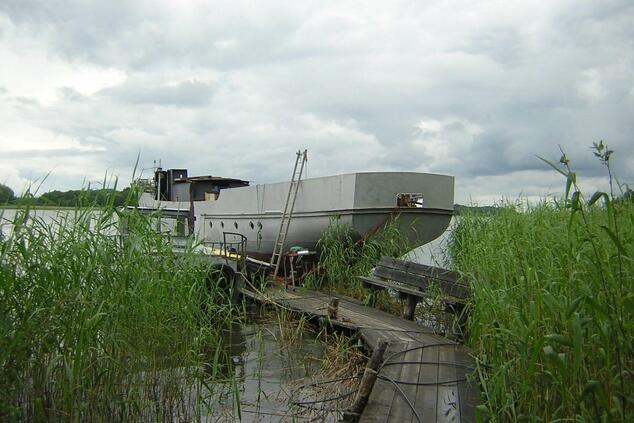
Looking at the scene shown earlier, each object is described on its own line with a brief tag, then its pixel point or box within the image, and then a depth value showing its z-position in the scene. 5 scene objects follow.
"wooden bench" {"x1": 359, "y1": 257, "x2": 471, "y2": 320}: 5.81
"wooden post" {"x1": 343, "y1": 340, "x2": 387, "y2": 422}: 3.61
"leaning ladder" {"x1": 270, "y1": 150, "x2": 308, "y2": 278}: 11.20
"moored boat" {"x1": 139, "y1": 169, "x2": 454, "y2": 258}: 10.40
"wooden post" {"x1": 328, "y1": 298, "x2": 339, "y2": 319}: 6.70
